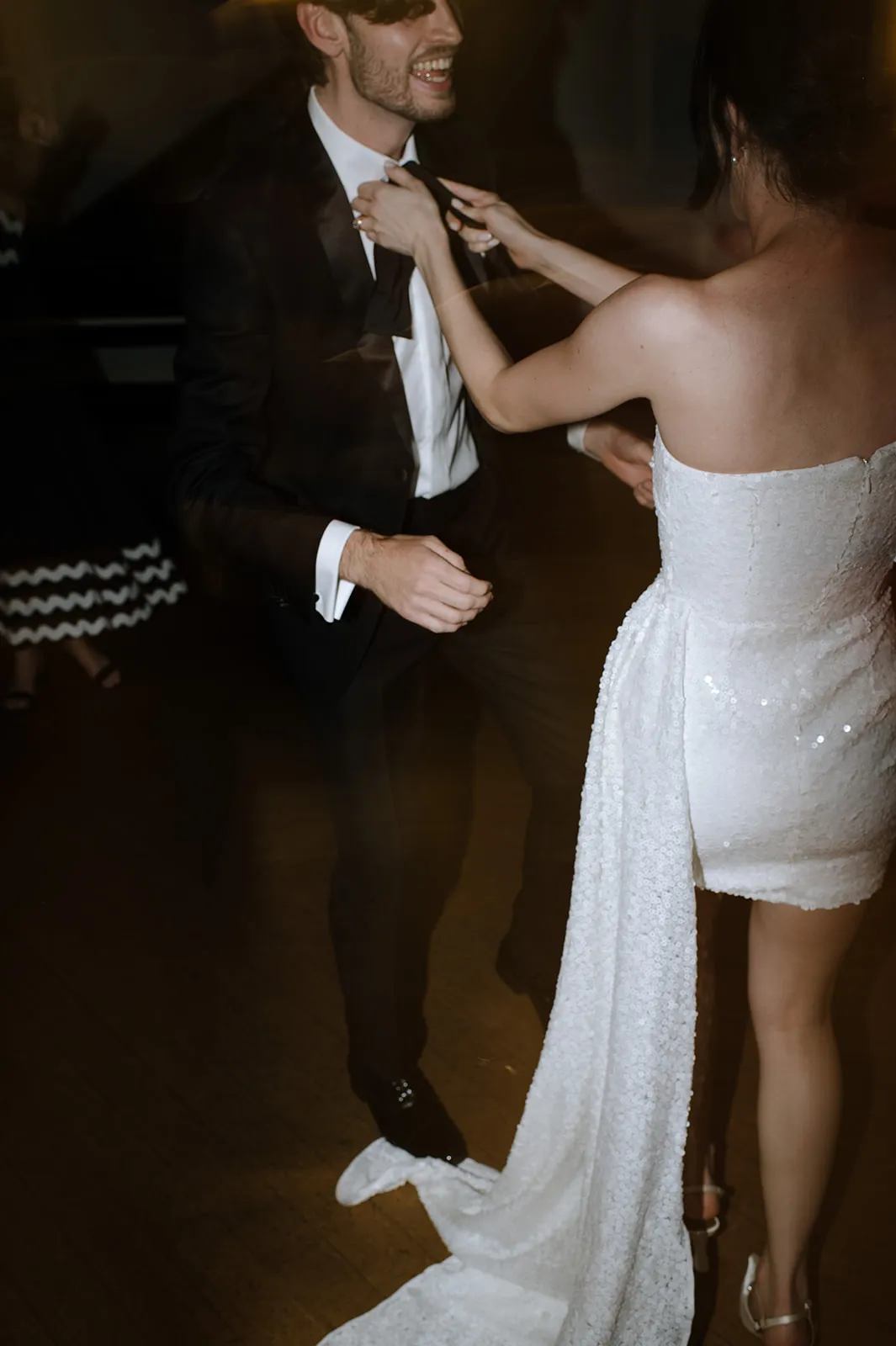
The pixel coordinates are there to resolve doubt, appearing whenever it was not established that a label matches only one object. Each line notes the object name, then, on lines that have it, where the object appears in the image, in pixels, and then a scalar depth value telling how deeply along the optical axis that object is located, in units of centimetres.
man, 127
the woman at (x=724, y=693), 95
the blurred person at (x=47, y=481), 140
